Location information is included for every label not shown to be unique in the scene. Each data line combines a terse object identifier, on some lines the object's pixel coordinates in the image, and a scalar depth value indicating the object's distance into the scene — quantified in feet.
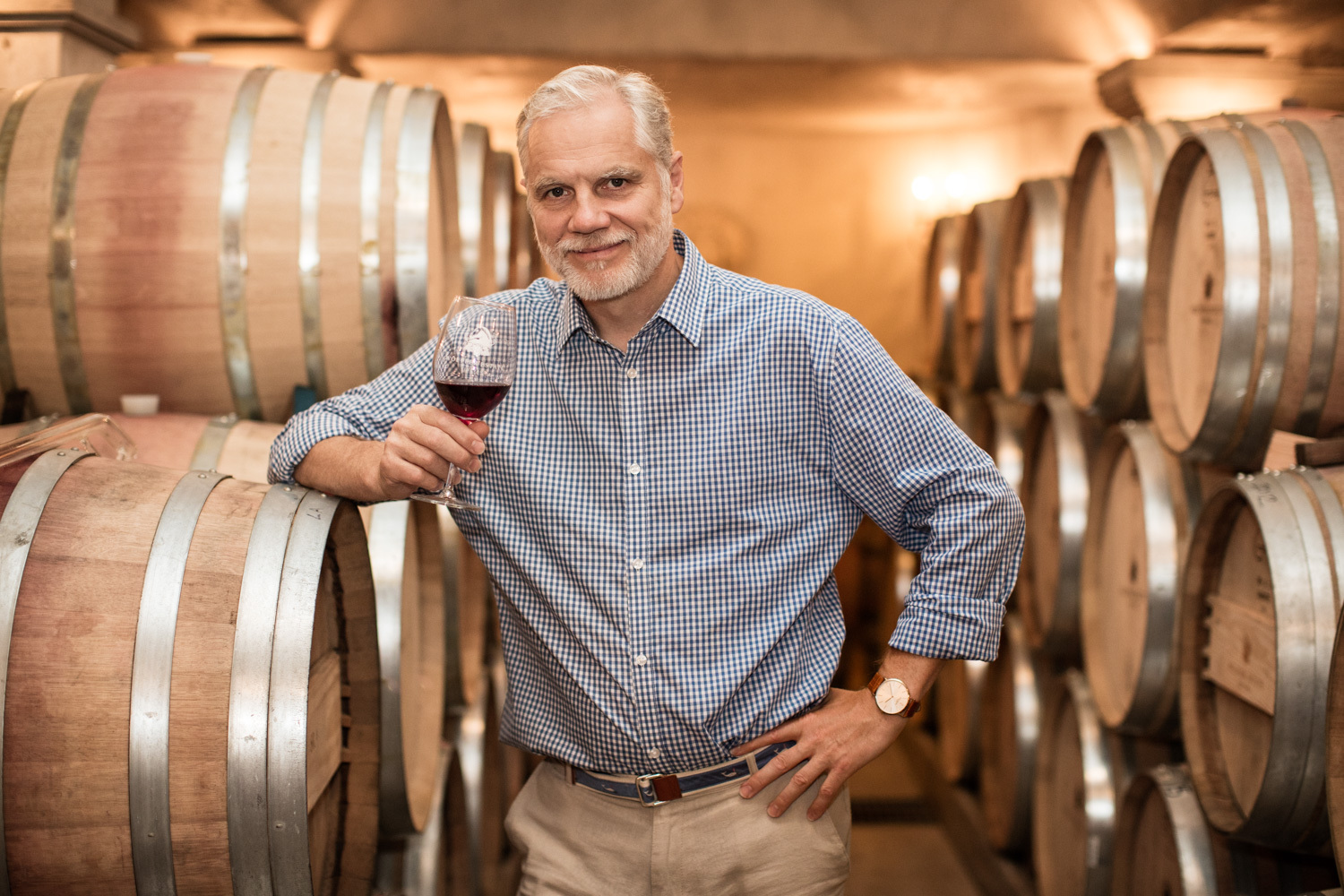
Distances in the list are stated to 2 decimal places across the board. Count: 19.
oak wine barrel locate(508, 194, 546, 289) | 13.57
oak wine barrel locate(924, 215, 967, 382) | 16.47
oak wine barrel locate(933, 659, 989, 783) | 14.02
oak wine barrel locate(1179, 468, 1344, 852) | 6.26
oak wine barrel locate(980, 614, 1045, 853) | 12.13
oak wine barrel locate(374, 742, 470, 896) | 8.42
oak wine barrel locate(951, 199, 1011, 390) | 14.46
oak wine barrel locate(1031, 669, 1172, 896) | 10.12
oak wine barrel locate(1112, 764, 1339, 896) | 7.70
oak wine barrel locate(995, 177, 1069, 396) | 12.05
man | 5.42
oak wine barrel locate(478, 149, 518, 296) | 12.12
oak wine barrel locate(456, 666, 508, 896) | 9.95
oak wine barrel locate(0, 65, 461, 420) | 7.47
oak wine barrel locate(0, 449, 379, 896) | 4.38
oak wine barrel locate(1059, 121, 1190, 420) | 9.62
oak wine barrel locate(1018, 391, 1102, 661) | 10.89
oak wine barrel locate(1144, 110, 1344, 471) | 7.15
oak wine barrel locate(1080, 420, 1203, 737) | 8.89
